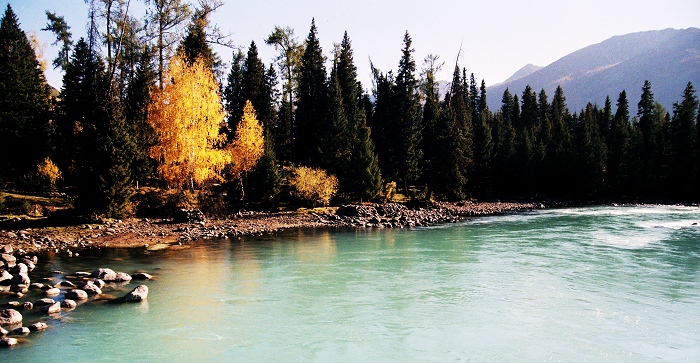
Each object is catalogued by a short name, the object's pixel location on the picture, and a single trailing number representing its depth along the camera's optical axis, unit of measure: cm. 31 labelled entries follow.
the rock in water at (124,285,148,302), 1397
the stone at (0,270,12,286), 1556
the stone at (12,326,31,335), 1098
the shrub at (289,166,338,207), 4103
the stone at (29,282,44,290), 1512
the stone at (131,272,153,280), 1689
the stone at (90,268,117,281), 1627
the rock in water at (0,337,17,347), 1028
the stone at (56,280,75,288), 1542
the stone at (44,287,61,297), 1433
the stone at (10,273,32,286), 1544
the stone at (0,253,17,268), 1802
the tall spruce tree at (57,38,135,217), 2873
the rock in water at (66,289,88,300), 1401
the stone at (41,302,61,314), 1264
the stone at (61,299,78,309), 1325
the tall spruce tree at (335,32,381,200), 4531
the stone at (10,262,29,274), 1633
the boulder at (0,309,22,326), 1149
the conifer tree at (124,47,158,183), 3591
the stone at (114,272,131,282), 1641
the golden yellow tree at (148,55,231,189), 3438
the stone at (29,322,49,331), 1134
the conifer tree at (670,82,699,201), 5644
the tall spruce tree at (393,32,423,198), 5162
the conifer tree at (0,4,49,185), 3644
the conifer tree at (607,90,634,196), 5962
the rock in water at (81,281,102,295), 1466
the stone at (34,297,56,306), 1316
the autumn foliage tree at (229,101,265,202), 3978
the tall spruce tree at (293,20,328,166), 5256
